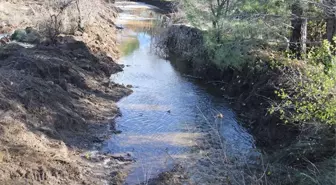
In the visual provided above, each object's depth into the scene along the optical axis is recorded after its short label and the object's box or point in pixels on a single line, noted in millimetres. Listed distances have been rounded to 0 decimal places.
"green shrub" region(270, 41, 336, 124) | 8853
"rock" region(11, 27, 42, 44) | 21969
